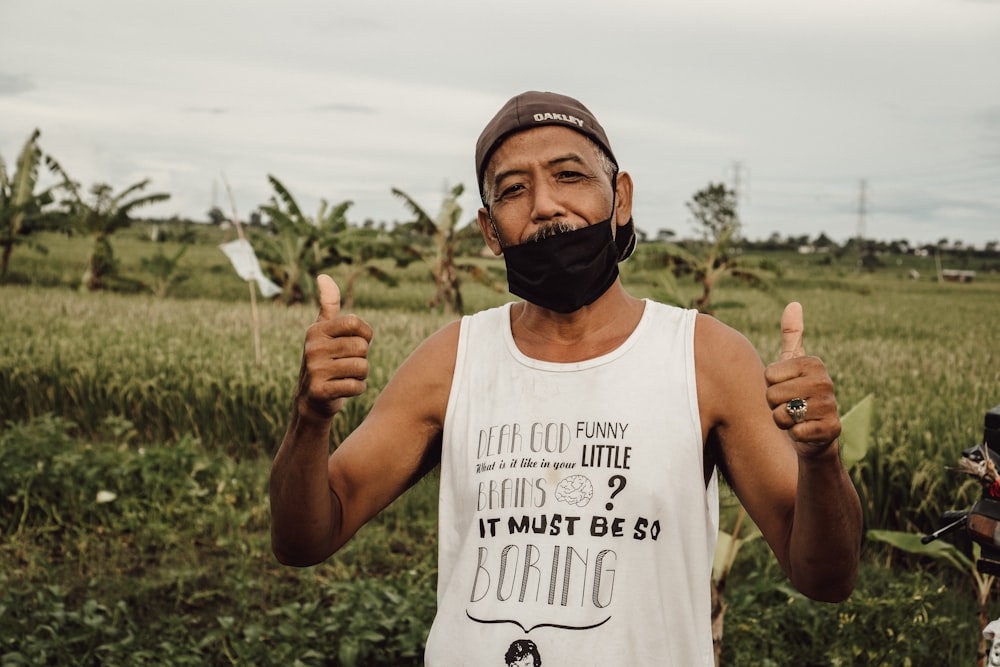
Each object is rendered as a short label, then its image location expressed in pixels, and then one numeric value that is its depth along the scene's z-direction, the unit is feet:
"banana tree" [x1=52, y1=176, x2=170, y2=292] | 67.31
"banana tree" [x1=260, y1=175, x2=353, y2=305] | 61.87
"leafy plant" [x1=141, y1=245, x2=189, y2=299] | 73.31
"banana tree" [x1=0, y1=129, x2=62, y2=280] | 71.10
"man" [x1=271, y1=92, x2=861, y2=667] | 5.90
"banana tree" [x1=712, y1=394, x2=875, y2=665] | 11.72
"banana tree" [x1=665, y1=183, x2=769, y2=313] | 40.29
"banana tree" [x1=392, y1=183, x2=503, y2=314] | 60.08
